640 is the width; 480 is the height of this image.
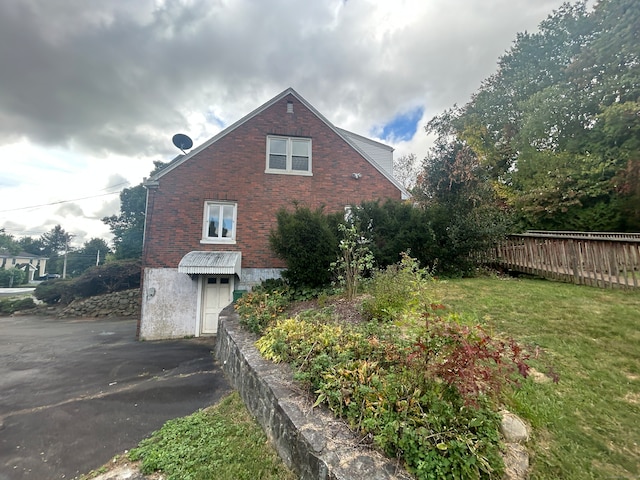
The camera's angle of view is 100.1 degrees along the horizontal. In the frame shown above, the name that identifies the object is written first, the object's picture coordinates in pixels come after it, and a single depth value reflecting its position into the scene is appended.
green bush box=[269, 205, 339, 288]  7.87
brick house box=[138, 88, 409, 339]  10.65
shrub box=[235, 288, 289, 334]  5.84
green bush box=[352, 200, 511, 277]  8.98
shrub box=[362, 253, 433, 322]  4.86
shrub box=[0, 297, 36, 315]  19.77
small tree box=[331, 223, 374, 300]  6.48
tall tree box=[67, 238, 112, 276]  47.25
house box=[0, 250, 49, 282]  48.93
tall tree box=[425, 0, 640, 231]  13.70
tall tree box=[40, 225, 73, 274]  66.50
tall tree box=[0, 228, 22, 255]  59.46
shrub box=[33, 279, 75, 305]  20.22
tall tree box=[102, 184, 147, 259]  32.28
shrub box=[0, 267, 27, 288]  36.38
